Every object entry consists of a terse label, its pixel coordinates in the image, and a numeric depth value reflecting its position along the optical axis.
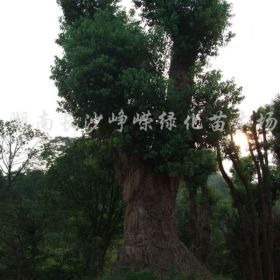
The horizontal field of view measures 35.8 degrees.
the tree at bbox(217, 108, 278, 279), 10.81
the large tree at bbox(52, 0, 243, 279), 11.95
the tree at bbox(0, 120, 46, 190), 29.88
